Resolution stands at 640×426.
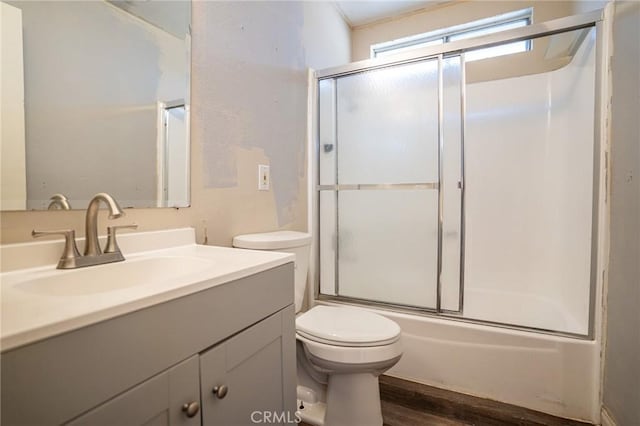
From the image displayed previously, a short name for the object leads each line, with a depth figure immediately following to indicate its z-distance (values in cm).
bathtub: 138
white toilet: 114
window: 217
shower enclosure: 167
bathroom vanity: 41
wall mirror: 74
